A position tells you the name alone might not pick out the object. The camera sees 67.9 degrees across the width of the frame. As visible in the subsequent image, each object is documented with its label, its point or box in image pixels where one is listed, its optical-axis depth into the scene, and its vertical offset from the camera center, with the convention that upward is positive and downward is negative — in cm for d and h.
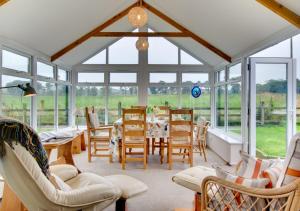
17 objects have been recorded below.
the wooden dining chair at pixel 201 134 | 458 -57
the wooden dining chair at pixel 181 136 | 396 -53
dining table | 420 -44
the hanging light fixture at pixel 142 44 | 420 +118
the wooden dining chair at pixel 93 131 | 450 -50
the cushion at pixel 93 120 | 462 -29
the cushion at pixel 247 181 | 134 -46
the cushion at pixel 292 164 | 122 -32
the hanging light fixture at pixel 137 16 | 321 +132
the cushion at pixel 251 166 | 157 -43
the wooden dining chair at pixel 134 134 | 386 -48
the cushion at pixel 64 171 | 220 -66
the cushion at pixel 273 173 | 137 -42
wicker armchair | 113 -54
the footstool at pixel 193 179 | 206 -69
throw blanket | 142 -22
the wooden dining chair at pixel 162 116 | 443 -23
